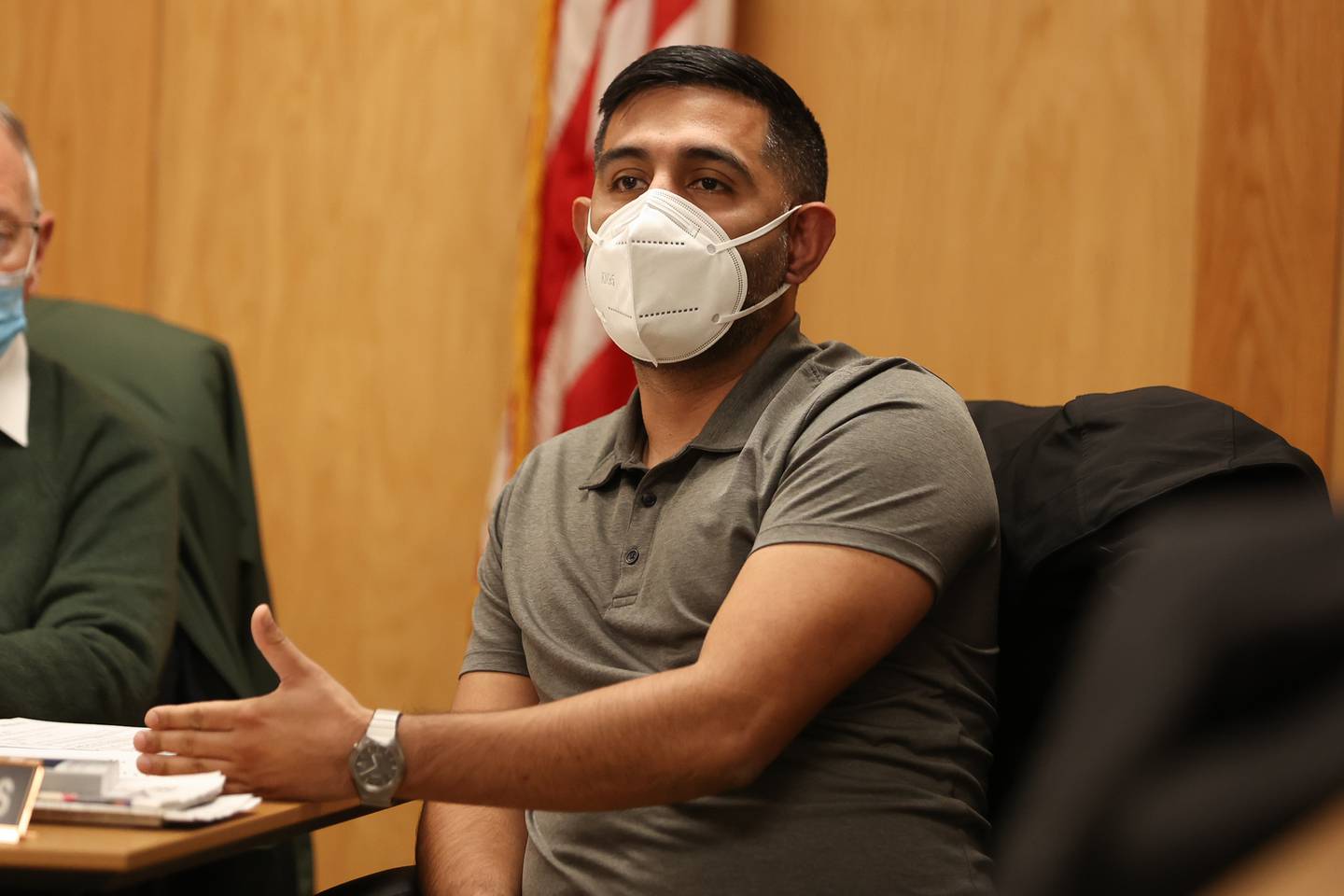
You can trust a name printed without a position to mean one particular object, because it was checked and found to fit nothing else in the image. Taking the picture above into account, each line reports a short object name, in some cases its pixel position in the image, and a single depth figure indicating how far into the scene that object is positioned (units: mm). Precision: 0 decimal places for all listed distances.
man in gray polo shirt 2371
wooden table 2182
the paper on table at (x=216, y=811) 2236
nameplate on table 2206
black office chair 2419
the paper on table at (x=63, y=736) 2376
